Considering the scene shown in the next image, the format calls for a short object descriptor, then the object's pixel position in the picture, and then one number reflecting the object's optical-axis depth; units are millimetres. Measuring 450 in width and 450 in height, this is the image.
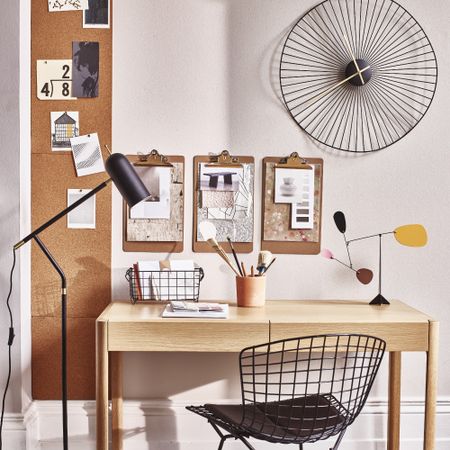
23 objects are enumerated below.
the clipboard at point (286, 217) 2848
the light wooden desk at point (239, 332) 2305
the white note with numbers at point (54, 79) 2770
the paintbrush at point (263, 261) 2635
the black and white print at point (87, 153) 2789
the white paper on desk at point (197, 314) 2365
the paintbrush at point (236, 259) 2602
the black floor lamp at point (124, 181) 2277
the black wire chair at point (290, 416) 2049
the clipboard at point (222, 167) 2832
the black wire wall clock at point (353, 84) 2838
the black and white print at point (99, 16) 2781
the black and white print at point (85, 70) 2779
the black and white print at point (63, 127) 2787
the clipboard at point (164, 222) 2832
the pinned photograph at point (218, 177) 2834
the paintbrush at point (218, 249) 2620
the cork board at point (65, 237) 2775
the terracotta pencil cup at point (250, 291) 2588
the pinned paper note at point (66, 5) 2764
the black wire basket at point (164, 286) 2643
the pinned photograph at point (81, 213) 2805
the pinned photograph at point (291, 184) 2846
